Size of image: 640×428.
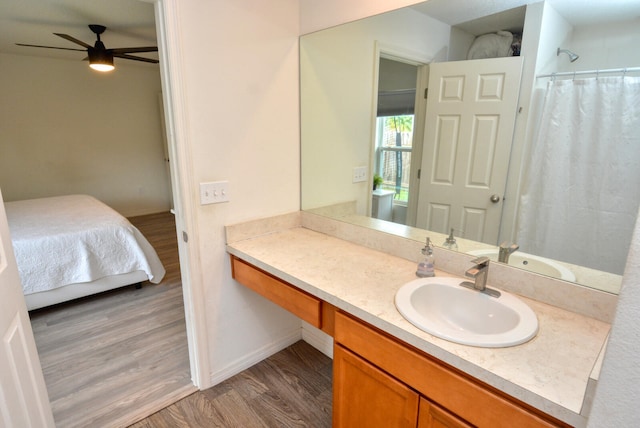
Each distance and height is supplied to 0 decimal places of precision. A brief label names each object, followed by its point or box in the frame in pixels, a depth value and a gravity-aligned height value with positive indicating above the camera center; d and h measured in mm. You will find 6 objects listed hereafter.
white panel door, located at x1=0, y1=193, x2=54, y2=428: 950 -662
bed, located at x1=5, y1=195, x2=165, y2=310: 2449 -886
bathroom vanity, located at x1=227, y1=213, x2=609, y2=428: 818 -582
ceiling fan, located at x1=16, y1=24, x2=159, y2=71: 3063 +764
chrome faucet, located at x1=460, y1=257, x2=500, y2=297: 1216 -488
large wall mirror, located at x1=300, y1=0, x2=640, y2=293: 1108 +66
